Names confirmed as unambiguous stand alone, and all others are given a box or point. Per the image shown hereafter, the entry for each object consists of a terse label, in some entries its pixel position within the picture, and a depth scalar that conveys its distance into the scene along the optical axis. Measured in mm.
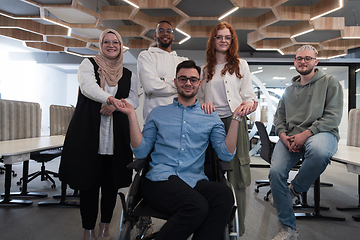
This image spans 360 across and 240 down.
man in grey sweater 1922
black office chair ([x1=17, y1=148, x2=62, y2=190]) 3025
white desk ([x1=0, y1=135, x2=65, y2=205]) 1675
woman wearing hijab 1668
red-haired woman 1762
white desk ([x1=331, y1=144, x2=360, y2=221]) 1648
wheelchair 1207
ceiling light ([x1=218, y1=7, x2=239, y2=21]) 3647
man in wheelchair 1213
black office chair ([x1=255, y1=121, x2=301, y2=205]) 3166
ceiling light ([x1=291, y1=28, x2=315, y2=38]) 4257
